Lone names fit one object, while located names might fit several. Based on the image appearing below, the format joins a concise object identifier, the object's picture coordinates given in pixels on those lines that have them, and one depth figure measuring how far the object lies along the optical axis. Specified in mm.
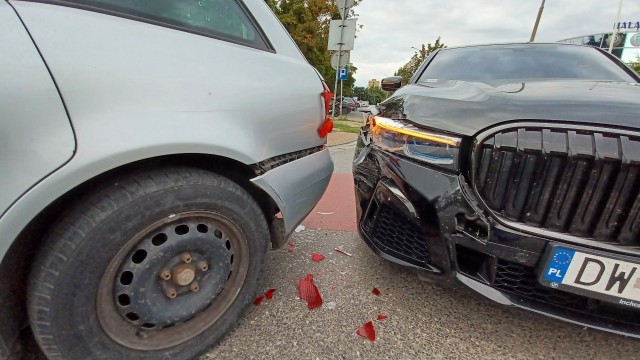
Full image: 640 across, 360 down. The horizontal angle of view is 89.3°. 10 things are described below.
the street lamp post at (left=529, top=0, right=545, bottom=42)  14922
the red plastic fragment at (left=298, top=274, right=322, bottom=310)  1661
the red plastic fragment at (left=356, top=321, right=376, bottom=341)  1447
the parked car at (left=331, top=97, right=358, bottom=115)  24966
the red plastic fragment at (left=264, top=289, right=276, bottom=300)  1696
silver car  859
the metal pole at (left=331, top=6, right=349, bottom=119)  7352
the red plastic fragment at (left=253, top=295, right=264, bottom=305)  1643
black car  1114
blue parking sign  10078
